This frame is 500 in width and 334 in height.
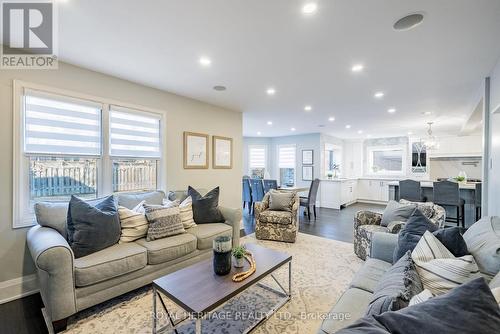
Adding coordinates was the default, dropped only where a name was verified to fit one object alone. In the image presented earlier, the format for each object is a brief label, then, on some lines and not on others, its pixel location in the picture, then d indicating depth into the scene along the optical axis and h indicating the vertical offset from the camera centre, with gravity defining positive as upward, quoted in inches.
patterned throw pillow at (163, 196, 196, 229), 118.4 -23.8
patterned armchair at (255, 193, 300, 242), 151.7 -39.6
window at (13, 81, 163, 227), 95.5 +8.8
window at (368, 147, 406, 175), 319.0 +8.6
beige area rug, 73.0 -52.1
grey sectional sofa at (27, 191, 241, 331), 69.6 -36.2
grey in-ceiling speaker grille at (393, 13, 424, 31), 72.0 +48.0
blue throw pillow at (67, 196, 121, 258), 82.9 -23.9
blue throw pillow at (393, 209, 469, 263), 56.1 -18.8
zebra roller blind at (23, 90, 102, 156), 98.3 +19.2
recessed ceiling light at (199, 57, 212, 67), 101.5 +48.3
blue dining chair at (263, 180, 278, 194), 230.4 -19.2
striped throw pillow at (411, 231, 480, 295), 45.5 -21.5
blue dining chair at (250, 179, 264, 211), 235.6 -24.4
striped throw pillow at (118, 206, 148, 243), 98.0 -26.3
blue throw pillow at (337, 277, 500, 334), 27.0 -18.8
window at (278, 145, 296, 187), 324.5 +3.4
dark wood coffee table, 58.7 -35.7
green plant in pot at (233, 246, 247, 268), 78.8 -31.8
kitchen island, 191.1 -25.4
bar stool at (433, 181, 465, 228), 179.3 -23.3
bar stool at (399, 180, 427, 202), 193.6 -20.7
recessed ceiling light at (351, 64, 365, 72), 106.3 +47.6
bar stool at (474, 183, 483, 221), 179.8 -23.5
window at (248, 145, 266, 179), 343.3 +12.6
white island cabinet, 280.5 -33.8
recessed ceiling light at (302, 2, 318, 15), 66.4 +47.9
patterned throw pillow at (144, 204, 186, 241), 101.8 -26.2
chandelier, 231.0 +24.6
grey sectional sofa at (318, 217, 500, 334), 48.6 -33.1
